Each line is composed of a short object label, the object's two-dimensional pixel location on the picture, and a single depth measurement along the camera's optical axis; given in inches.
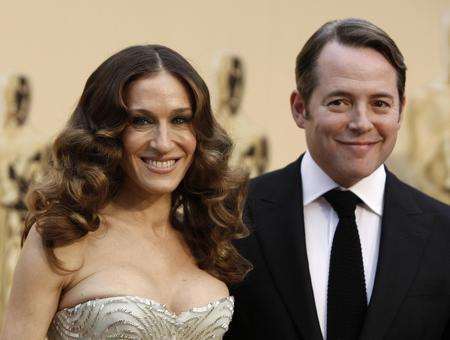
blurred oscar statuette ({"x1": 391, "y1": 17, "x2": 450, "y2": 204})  582.7
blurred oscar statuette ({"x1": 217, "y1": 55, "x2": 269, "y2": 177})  555.7
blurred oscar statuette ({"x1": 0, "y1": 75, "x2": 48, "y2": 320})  502.3
